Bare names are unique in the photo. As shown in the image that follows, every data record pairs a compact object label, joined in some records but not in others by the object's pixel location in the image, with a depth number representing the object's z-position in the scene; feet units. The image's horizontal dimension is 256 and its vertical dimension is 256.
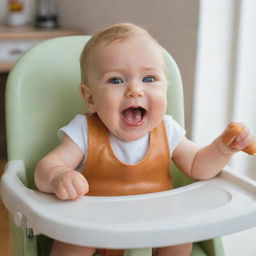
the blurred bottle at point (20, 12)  8.70
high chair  2.55
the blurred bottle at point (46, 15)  8.34
